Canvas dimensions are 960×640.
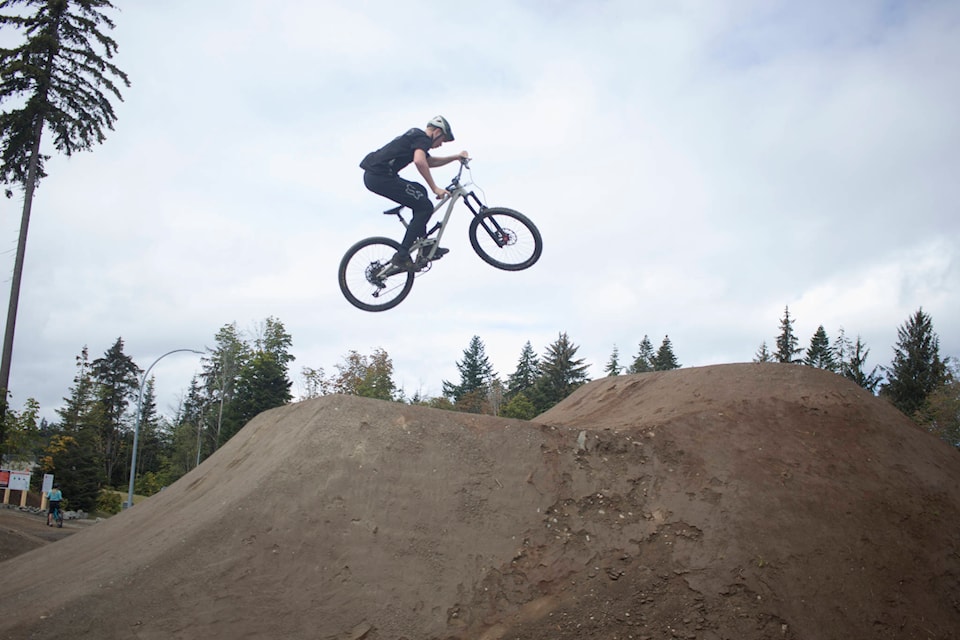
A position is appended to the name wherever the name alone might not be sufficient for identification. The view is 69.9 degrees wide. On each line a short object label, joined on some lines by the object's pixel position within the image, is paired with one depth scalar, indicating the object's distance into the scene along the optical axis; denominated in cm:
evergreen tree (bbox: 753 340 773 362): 6284
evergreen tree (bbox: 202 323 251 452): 6241
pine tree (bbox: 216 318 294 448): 4300
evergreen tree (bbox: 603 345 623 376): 6938
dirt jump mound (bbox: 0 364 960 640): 758
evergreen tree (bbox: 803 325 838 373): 5606
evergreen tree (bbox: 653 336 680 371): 5806
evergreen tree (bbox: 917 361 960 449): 4094
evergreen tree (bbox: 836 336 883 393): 5056
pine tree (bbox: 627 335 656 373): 6869
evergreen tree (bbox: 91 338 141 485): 7362
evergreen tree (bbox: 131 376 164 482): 7978
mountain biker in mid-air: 1030
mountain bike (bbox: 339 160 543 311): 1062
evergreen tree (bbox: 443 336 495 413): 6644
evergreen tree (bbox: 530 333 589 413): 4856
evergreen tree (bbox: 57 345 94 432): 6278
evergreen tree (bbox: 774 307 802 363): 5388
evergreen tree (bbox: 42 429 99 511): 4691
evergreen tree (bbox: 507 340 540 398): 5950
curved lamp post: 2973
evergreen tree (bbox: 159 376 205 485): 6856
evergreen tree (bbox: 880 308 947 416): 4672
